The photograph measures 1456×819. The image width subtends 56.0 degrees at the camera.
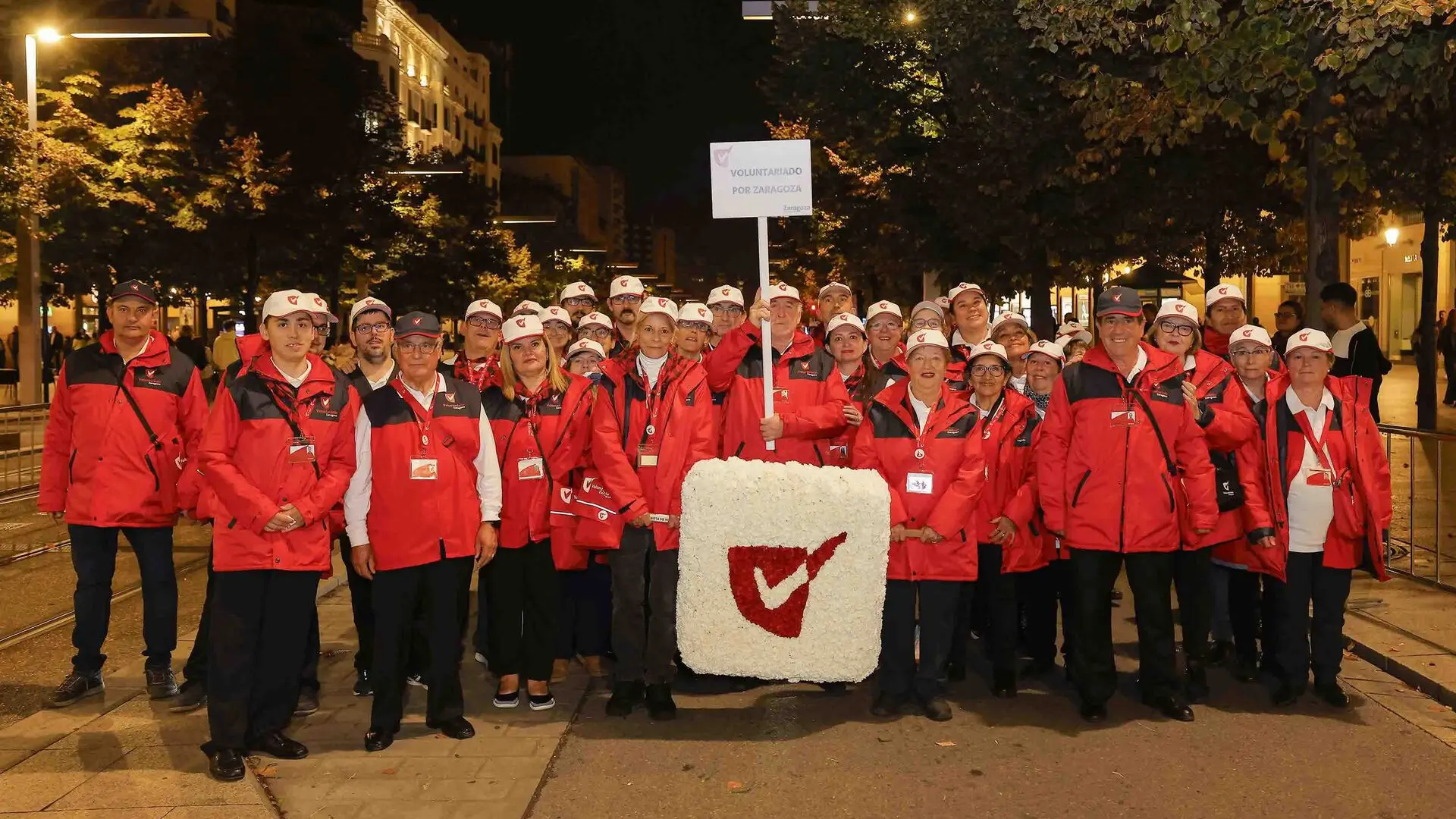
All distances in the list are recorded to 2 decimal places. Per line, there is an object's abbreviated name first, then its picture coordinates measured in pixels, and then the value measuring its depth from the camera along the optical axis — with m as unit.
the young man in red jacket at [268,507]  5.95
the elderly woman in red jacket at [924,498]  6.80
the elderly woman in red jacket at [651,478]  6.83
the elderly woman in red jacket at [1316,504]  6.96
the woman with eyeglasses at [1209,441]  6.95
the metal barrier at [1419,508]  9.69
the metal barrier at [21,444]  10.14
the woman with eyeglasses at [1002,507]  7.23
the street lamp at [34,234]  18.16
